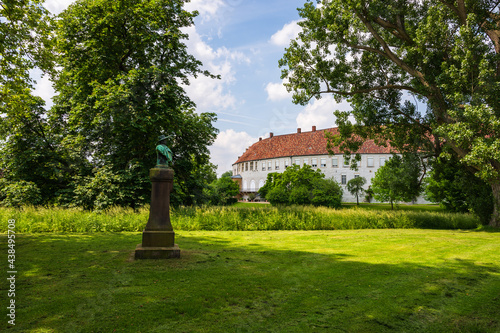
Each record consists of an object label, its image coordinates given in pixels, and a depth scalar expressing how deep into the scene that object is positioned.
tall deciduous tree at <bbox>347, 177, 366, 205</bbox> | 52.28
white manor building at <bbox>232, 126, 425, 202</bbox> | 56.22
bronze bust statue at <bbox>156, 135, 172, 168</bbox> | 8.29
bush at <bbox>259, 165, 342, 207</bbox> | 35.50
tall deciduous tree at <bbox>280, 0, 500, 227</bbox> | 13.40
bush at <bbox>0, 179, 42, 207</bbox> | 16.17
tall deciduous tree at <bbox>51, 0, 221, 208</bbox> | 15.88
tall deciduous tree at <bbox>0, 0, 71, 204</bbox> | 10.64
